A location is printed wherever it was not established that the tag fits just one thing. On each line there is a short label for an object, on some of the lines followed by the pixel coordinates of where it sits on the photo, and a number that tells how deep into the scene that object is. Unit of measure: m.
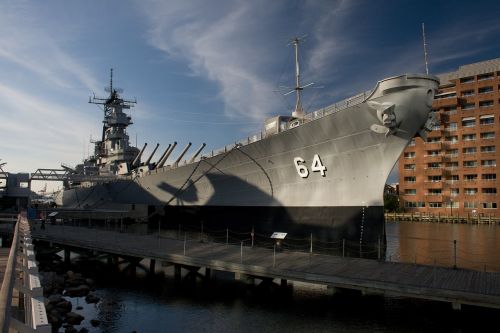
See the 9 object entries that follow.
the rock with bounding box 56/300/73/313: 12.16
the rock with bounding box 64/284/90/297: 14.93
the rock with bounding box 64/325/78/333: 10.43
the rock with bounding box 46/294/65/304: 12.45
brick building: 56.53
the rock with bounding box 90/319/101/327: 11.84
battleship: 17.17
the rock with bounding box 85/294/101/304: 14.07
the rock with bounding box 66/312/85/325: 11.70
